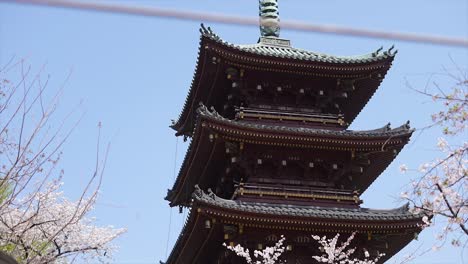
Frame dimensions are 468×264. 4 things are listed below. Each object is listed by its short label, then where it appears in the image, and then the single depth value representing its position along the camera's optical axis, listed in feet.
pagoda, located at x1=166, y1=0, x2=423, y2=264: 61.82
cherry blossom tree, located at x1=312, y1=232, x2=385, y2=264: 59.67
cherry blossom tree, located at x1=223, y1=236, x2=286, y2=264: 58.85
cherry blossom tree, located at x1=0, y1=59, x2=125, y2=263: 30.85
